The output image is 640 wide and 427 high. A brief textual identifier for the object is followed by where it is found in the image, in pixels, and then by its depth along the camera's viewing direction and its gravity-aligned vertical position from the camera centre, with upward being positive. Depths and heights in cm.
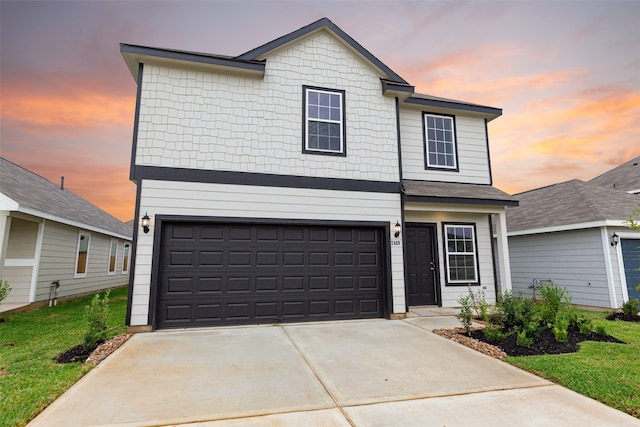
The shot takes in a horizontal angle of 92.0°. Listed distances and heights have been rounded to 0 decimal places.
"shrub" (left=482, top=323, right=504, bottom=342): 546 -130
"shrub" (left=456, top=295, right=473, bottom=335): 596 -109
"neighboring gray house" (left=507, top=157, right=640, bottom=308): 922 +54
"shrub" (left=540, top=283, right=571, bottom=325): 605 -89
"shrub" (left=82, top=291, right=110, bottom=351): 494 -105
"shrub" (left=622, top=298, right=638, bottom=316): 776 -120
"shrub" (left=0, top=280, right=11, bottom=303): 752 -76
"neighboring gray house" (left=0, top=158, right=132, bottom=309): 902 +68
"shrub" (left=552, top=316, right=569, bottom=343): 529 -122
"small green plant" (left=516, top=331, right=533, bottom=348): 504 -131
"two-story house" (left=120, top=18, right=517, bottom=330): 659 +155
